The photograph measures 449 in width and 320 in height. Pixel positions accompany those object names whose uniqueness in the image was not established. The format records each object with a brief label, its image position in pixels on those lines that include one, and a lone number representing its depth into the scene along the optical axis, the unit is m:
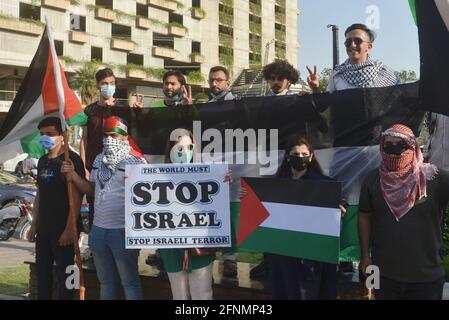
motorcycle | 10.23
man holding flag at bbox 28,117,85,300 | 4.76
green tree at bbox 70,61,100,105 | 40.74
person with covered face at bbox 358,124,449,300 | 3.44
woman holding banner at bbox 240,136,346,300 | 3.79
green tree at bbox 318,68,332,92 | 51.03
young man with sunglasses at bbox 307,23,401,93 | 4.56
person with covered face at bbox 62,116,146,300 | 4.34
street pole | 9.56
